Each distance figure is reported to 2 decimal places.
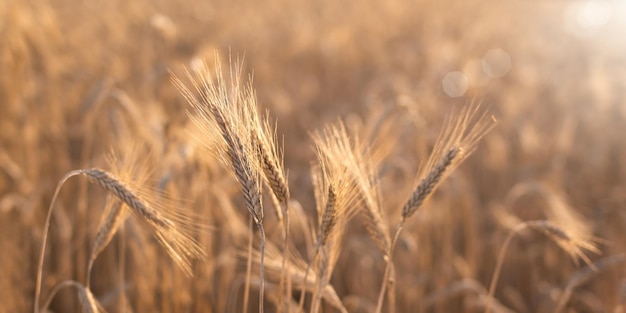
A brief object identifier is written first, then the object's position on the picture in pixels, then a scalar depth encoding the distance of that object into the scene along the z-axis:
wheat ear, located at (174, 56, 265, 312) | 0.83
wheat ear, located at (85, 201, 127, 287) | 0.92
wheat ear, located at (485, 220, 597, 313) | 0.99
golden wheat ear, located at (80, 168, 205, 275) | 0.87
